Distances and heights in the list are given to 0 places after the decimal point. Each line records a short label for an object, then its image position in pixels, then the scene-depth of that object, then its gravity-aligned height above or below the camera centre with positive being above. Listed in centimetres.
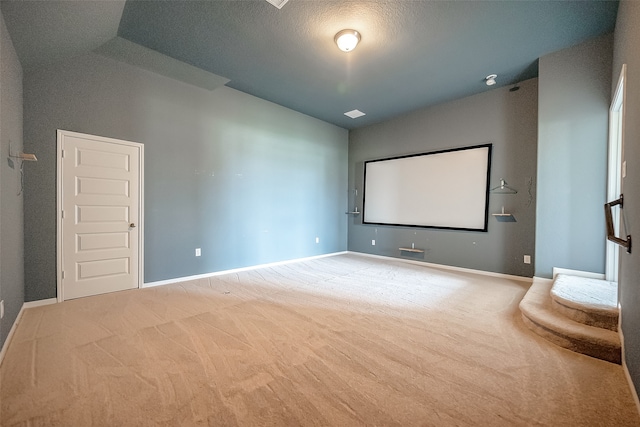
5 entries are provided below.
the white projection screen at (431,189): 452 +43
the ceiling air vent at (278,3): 249 +197
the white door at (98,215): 306 -10
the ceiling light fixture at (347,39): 288 +189
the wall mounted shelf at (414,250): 517 -77
